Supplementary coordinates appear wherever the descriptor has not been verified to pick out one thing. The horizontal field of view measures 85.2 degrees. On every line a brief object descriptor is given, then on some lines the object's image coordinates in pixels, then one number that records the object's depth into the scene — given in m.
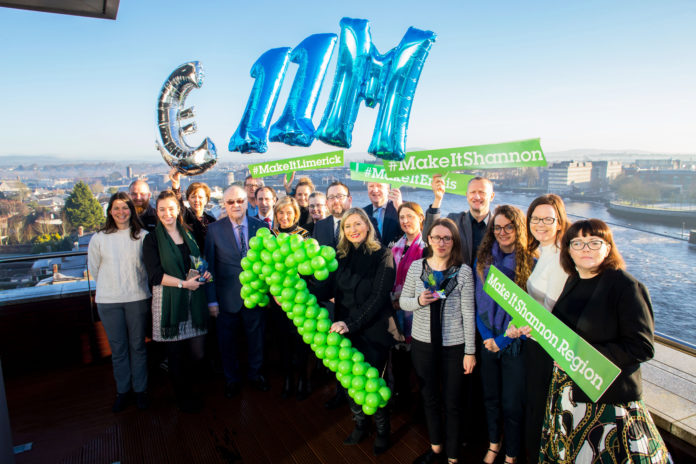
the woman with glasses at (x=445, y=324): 2.23
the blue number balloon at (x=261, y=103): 4.68
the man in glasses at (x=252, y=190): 4.44
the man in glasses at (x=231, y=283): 3.20
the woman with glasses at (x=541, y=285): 1.95
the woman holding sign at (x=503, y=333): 2.20
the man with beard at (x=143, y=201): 3.47
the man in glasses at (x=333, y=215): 3.37
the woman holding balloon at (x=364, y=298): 2.49
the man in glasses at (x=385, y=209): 3.64
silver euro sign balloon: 4.14
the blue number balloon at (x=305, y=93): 4.60
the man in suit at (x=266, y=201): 3.89
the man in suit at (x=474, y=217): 2.72
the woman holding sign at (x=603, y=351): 1.53
